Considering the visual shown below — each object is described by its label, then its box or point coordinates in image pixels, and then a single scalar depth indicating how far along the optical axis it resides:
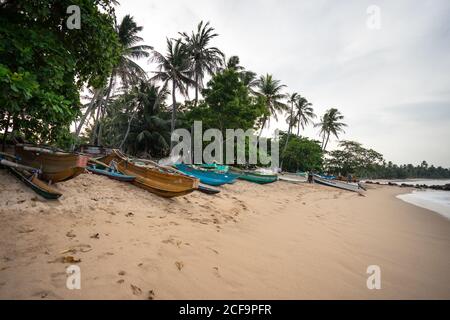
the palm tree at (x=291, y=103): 37.57
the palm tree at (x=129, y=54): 19.90
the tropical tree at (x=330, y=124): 43.34
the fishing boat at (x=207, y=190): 9.47
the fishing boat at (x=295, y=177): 25.93
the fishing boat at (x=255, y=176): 17.19
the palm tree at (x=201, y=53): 23.70
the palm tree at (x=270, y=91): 29.64
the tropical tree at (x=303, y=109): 38.47
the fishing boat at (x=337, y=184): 24.53
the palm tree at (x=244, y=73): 26.45
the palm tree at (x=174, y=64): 23.02
